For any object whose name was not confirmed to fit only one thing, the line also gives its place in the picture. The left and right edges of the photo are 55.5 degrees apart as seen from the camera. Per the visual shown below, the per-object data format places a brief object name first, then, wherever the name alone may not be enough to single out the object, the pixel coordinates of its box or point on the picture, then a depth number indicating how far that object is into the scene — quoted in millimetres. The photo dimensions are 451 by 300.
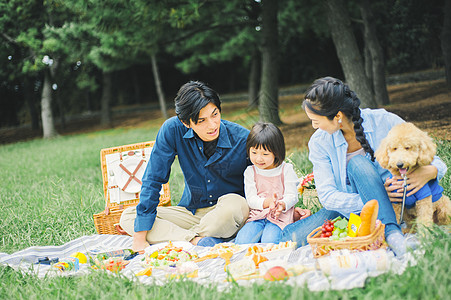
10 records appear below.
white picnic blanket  2164
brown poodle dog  2383
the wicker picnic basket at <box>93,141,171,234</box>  3881
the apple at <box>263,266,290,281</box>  2244
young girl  3068
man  3102
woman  2545
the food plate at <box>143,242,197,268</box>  2779
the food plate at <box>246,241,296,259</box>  2709
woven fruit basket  2385
